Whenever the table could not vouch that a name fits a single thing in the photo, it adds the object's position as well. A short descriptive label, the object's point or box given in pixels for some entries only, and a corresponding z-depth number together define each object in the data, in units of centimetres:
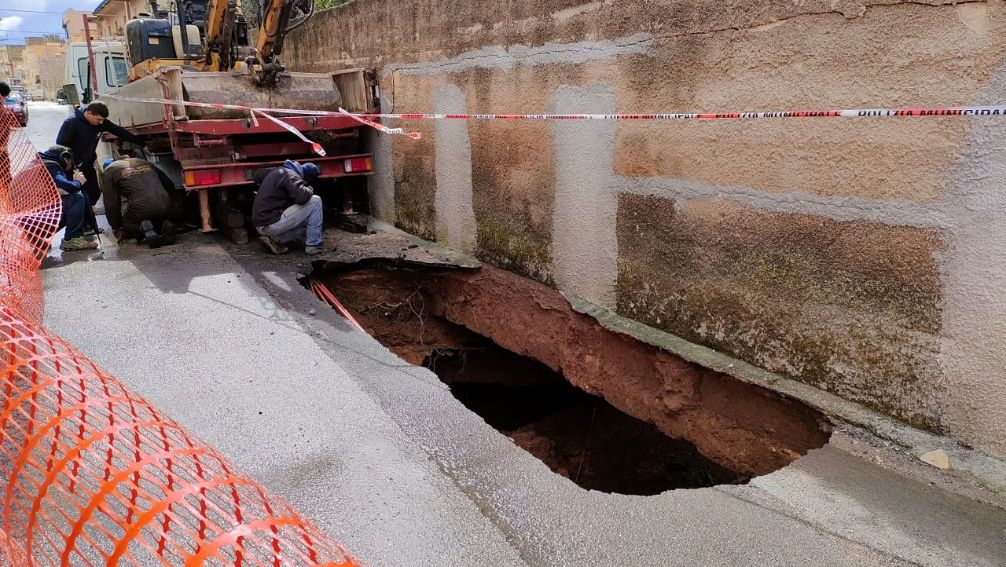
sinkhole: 416
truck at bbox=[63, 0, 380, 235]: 688
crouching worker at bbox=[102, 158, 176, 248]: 721
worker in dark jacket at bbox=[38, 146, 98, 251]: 685
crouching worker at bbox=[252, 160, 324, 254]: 686
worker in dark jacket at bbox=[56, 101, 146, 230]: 723
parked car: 2012
